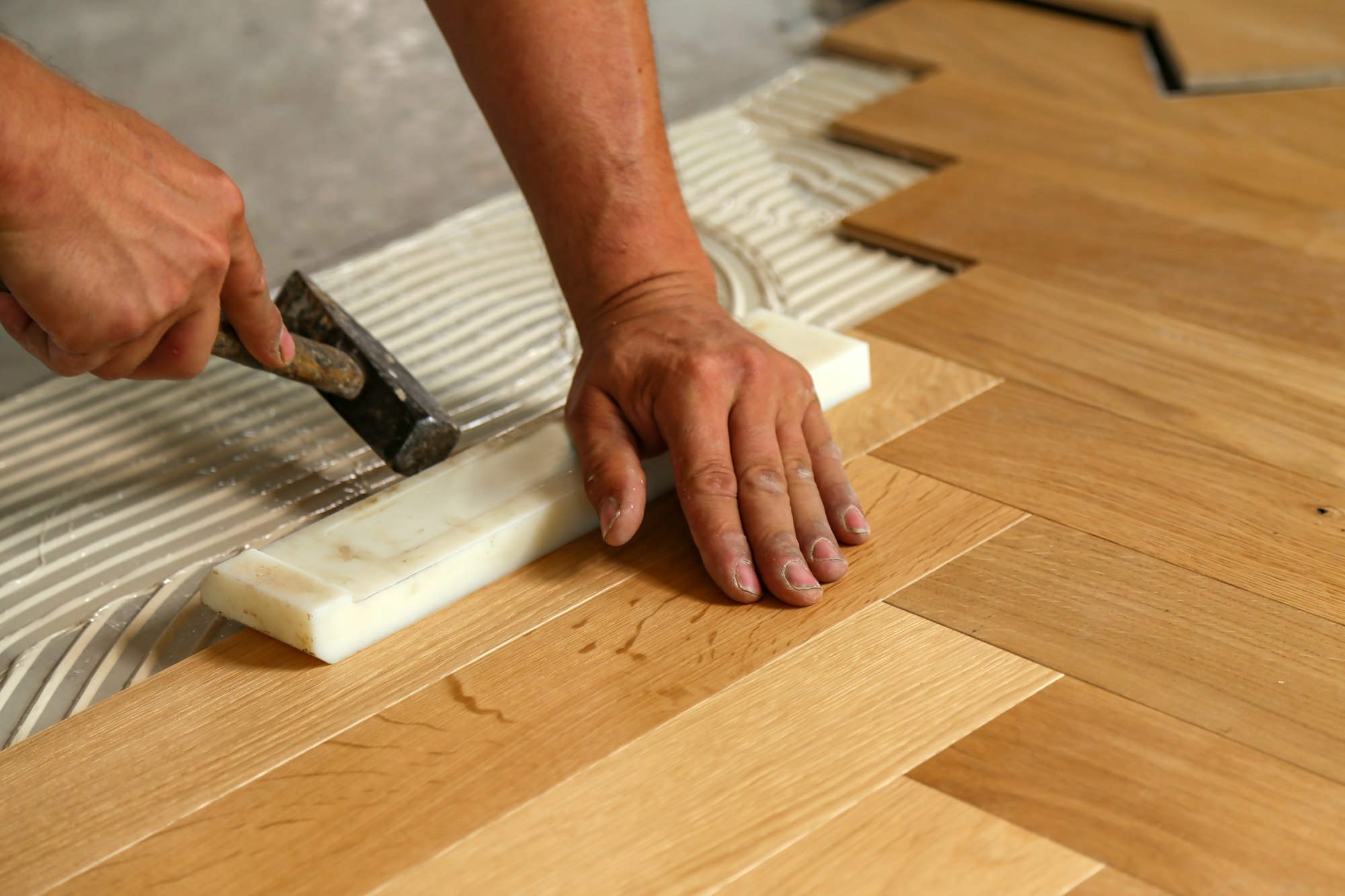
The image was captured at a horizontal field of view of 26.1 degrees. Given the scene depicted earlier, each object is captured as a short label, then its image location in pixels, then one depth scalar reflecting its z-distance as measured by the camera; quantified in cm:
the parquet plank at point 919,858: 120
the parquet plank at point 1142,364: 143
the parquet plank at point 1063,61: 180
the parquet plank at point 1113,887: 120
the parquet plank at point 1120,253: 154
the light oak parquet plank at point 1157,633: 126
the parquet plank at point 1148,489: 134
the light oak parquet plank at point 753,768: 122
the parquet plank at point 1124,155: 166
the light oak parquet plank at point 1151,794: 120
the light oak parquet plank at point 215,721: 125
